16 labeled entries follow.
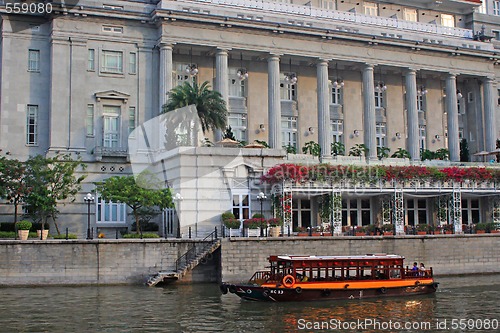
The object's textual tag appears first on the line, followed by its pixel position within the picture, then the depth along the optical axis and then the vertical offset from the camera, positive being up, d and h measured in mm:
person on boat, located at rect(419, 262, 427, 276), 40156 -1859
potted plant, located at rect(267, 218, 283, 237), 47406 +1055
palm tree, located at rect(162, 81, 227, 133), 55406 +11278
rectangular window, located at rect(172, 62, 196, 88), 65375 +15957
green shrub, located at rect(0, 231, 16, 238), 45125 +693
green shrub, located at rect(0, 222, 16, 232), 51219 +1383
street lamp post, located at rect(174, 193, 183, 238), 48594 +2302
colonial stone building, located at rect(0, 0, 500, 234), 57812 +15588
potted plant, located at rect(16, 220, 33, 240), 43781 +972
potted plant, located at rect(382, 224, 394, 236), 50938 +786
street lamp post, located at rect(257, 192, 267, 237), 46500 +2978
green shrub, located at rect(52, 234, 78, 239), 46156 +527
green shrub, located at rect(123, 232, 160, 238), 46688 +568
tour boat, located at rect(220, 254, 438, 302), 35969 -2171
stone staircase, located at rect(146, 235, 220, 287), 42344 -1204
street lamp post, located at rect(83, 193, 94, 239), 45062 +3023
